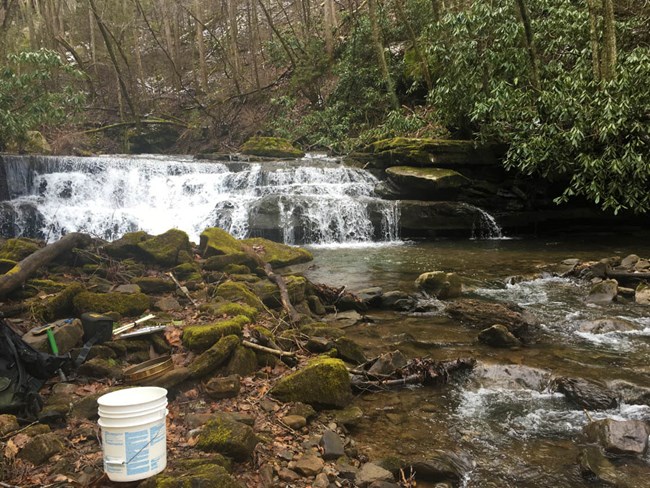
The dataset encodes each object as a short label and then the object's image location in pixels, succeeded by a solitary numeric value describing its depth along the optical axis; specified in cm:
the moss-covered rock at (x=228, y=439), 329
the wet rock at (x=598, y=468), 353
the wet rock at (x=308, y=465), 338
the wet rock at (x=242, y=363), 457
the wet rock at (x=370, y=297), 794
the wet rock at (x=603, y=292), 809
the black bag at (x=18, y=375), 348
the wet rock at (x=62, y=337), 420
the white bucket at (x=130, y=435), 265
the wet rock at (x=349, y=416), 425
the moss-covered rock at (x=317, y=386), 436
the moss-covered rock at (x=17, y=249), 712
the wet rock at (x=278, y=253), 1025
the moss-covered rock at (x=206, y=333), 476
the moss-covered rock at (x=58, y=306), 516
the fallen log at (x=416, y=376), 496
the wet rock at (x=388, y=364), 520
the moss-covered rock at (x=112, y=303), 525
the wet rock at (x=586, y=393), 463
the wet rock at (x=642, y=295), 794
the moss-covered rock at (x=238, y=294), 640
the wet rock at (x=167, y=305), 600
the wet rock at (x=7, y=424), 323
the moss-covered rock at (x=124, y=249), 811
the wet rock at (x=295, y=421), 398
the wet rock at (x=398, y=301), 787
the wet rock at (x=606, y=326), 668
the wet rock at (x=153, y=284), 666
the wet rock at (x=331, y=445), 362
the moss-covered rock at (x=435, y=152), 1465
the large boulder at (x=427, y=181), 1434
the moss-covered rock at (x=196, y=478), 269
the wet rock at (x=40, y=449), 304
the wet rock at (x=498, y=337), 618
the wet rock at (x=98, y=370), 420
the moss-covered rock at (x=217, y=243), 881
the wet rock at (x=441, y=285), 857
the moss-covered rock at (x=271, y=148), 1928
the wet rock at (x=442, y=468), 357
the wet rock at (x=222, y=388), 415
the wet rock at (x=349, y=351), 547
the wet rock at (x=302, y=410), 414
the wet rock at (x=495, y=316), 660
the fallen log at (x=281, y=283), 644
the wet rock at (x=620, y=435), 381
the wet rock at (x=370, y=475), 333
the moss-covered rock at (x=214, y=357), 433
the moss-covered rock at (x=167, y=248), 800
